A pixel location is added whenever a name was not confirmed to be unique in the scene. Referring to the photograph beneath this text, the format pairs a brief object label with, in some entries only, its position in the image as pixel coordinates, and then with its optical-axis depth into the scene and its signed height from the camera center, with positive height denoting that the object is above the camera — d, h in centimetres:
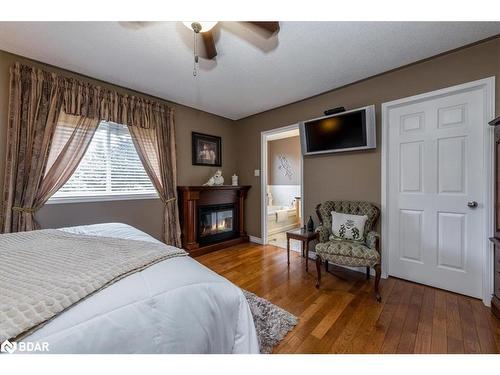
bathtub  477 -87
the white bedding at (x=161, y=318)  62 -44
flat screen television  254 +63
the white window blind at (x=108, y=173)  251 +17
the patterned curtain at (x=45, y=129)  210 +63
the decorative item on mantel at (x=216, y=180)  375 +6
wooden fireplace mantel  334 -35
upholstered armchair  212 -69
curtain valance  221 +106
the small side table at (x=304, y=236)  271 -70
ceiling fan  148 +117
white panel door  204 -12
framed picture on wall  367 +61
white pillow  244 -54
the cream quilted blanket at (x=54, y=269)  60 -33
